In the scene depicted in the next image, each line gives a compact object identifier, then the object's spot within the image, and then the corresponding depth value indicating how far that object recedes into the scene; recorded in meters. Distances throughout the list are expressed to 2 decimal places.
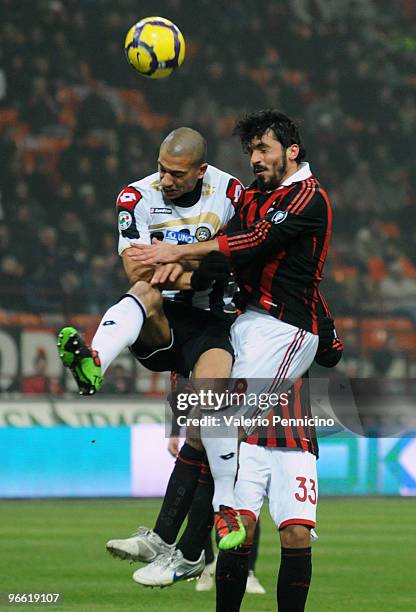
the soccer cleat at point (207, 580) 17.50
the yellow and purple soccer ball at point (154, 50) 13.80
